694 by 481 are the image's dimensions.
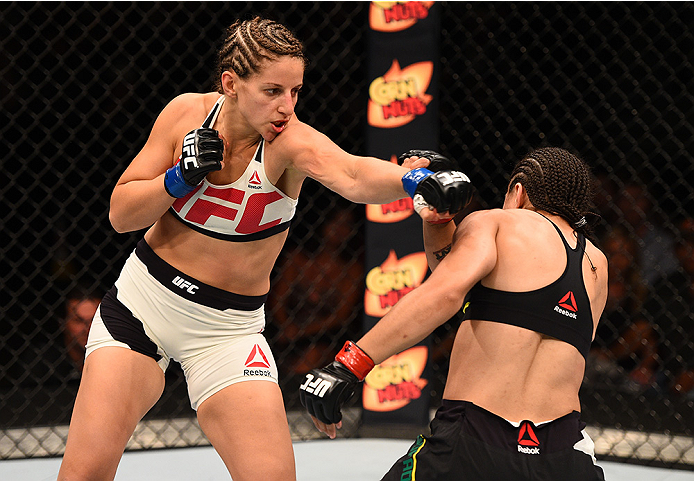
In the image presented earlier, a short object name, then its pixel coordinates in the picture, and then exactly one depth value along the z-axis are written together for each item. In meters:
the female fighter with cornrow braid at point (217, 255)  6.69
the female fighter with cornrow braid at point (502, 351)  6.50
